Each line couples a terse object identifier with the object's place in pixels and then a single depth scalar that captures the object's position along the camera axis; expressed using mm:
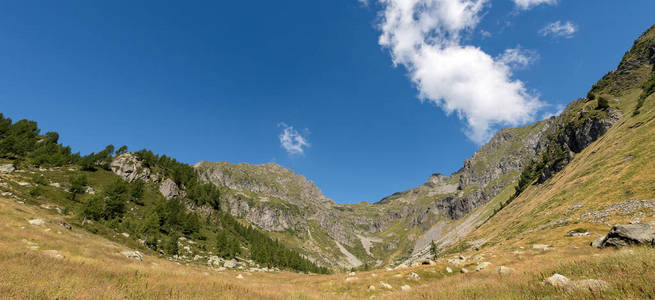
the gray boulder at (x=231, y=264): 65438
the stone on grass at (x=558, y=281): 8273
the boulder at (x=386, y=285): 21469
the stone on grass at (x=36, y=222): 27670
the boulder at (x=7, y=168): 61875
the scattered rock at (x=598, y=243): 22409
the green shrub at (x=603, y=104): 103312
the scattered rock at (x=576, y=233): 33369
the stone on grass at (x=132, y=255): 29322
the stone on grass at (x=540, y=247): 31712
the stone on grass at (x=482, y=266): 24342
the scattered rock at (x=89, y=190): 74050
